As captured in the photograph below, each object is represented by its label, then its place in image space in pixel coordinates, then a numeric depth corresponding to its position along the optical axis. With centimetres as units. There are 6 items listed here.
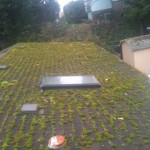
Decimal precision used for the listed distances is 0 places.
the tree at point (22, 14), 1435
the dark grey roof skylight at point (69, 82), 429
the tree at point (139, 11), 1456
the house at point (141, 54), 1042
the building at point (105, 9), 1771
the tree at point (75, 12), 2057
